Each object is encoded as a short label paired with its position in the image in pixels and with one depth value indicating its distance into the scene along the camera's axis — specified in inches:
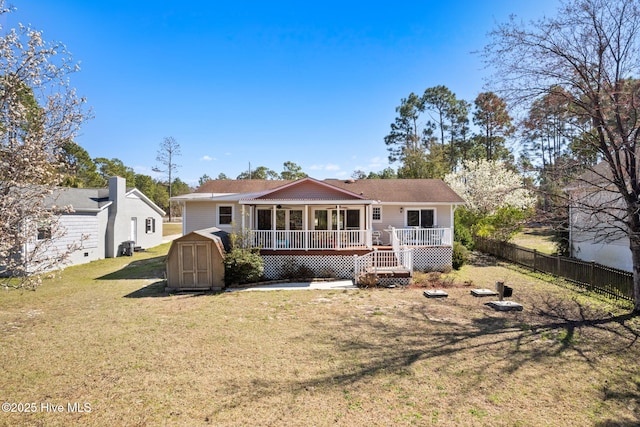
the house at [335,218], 534.9
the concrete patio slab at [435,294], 417.9
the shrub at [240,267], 469.7
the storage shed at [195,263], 451.5
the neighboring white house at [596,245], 347.3
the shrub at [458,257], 601.3
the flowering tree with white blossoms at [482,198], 768.9
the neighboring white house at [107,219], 654.3
